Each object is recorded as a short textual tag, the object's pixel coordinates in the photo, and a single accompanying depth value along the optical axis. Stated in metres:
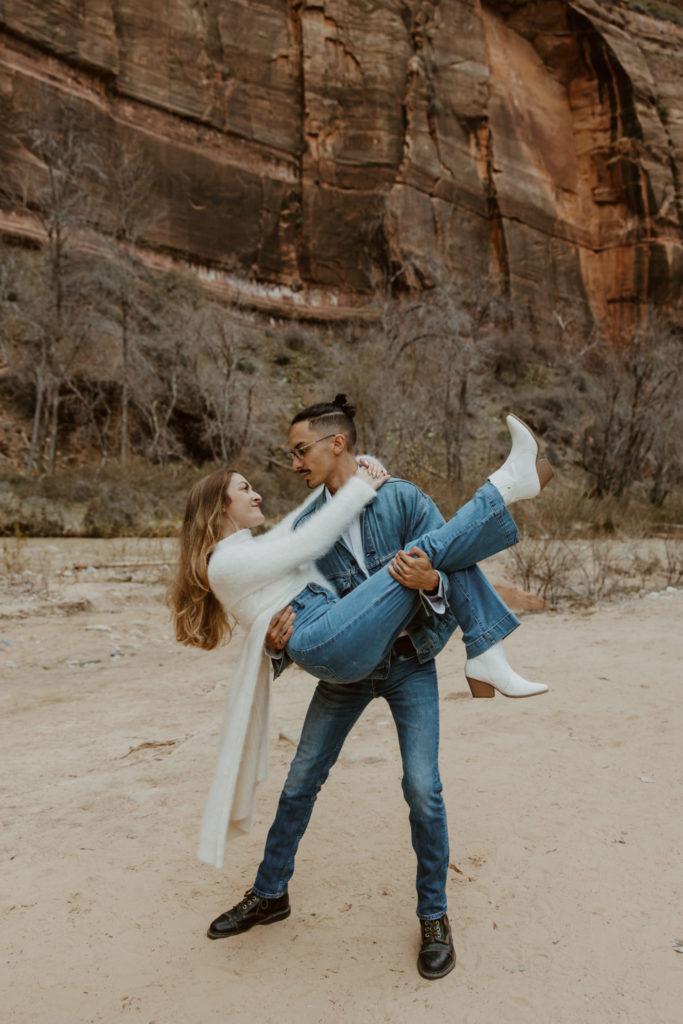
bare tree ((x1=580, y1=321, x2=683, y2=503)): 22.41
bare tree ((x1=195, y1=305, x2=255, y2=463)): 22.81
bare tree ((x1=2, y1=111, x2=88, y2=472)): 21.48
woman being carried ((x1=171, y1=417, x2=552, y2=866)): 2.15
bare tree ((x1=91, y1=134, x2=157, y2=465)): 23.72
